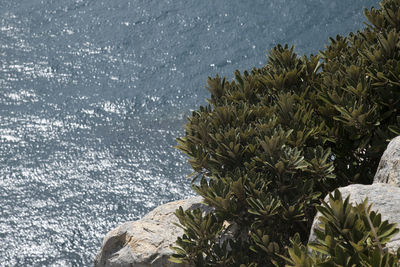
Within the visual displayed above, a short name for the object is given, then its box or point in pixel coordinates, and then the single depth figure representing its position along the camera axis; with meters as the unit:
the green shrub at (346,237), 5.01
